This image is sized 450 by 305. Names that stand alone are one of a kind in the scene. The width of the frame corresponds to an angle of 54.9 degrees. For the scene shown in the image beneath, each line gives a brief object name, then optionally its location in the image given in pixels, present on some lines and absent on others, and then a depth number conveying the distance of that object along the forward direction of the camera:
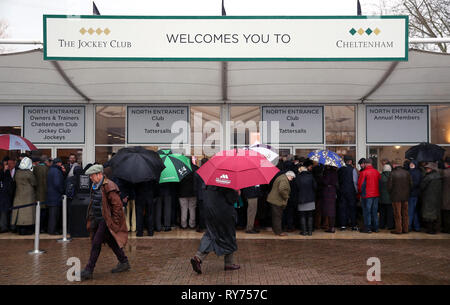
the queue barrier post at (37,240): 8.16
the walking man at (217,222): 6.40
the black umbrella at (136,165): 8.95
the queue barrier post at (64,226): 9.31
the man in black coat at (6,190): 10.14
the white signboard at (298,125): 13.55
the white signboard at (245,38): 9.06
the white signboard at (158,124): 13.50
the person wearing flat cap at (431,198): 10.18
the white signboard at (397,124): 13.43
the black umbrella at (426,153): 10.62
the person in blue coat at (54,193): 9.95
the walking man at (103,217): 6.14
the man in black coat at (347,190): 10.45
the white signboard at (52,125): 13.41
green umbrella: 9.91
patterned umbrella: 9.55
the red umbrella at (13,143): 9.41
